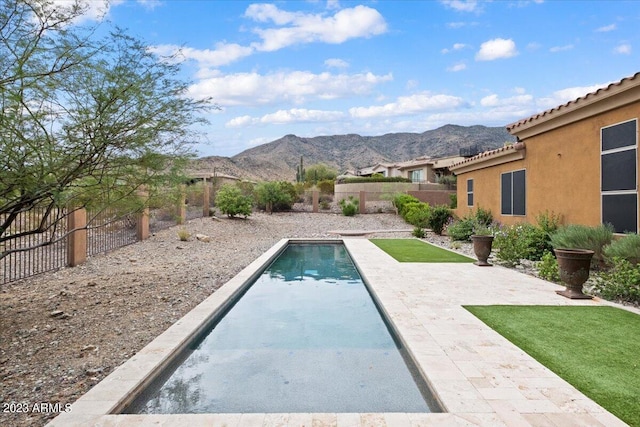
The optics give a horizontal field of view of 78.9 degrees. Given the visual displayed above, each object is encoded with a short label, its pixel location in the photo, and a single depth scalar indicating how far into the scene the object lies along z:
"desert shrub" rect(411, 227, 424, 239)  17.36
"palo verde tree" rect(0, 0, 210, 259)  4.14
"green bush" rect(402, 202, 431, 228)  19.39
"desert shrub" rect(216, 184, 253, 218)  21.44
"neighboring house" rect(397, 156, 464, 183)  39.75
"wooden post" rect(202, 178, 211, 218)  21.58
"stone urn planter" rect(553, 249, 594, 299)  6.25
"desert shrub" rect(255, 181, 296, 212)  25.91
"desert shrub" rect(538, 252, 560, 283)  7.79
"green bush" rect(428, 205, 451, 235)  17.72
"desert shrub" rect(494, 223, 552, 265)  9.70
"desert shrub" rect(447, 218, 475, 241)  14.60
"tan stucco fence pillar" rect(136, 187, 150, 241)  14.62
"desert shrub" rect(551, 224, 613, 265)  7.65
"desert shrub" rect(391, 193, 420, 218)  24.84
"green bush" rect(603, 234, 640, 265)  6.40
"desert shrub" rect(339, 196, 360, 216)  25.47
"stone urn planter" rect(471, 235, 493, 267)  9.64
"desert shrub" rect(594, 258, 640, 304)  6.09
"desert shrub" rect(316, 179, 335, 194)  33.28
